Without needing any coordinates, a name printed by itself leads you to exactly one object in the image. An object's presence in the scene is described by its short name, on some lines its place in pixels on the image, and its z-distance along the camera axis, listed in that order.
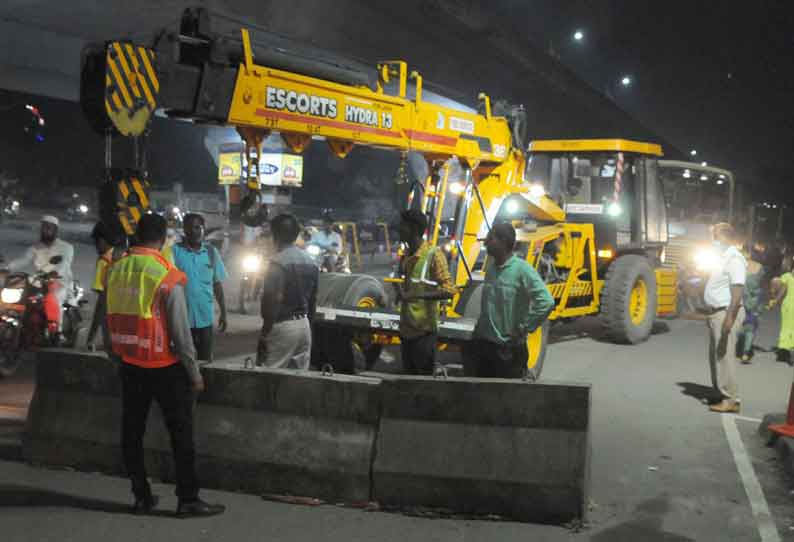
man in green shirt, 6.38
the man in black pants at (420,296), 7.08
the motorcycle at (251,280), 16.02
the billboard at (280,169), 32.97
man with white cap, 9.87
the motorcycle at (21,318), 9.56
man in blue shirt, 7.22
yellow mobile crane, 6.50
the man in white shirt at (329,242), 16.62
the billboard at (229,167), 32.50
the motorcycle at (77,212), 42.56
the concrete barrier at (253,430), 5.62
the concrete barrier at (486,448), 5.27
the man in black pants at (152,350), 5.13
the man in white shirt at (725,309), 8.51
